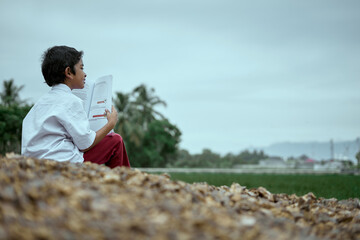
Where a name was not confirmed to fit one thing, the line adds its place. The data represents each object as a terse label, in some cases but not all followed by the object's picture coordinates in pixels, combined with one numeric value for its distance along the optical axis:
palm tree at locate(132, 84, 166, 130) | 35.50
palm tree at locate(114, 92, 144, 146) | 31.36
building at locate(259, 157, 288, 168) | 60.69
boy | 3.05
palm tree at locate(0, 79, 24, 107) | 34.19
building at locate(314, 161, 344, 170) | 56.71
